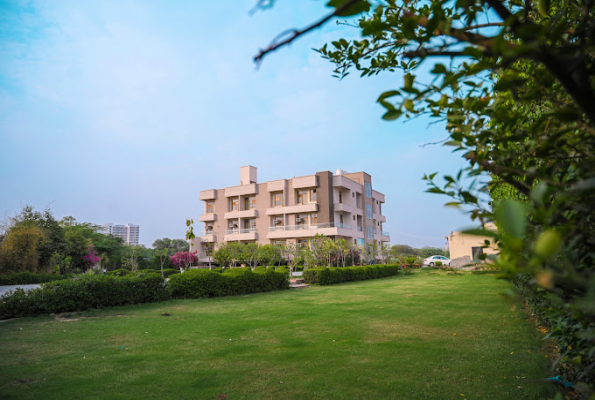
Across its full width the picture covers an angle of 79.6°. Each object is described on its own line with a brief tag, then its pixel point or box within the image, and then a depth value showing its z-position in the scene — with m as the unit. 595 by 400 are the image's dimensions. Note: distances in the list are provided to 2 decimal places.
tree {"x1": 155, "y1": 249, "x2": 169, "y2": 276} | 36.04
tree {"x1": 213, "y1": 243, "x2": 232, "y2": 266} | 31.58
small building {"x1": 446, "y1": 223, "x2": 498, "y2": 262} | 31.36
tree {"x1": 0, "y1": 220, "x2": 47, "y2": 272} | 21.92
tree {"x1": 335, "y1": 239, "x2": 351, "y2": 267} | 26.80
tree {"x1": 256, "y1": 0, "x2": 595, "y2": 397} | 0.75
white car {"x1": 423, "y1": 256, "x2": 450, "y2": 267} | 36.59
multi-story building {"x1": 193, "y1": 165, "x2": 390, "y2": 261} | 35.62
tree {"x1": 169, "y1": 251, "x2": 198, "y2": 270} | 36.81
